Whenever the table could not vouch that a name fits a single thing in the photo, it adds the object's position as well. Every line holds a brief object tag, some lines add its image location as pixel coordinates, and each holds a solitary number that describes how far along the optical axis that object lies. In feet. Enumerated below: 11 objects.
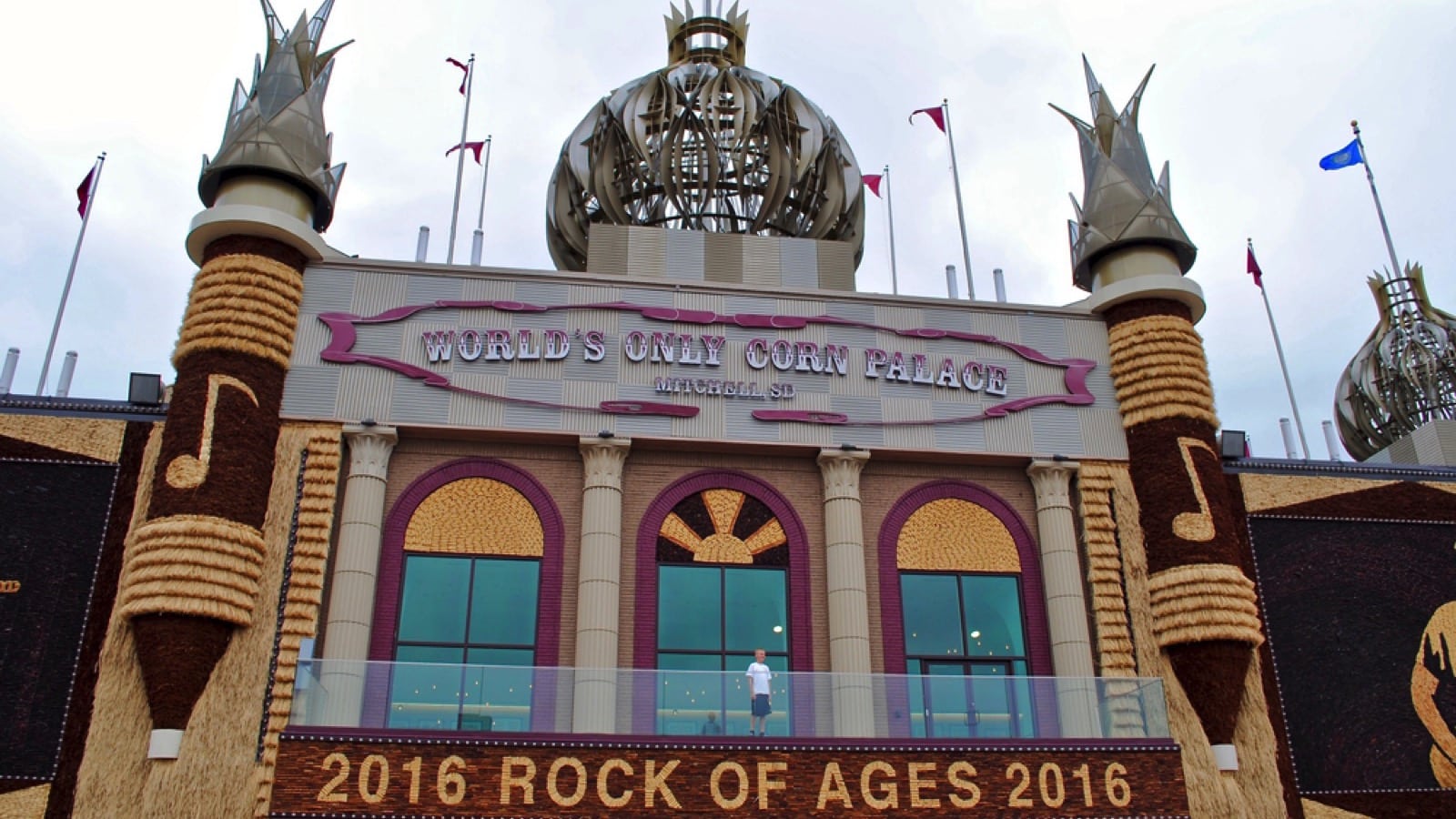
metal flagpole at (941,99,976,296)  99.66
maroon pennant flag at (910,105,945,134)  111.04
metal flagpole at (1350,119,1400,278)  112.78
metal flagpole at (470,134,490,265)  93.12
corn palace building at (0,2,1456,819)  65.00
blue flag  110.93
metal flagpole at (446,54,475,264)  92.17
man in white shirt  65.77
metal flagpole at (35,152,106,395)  86.42
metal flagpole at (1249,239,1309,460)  107.55
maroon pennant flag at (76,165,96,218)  95.09
